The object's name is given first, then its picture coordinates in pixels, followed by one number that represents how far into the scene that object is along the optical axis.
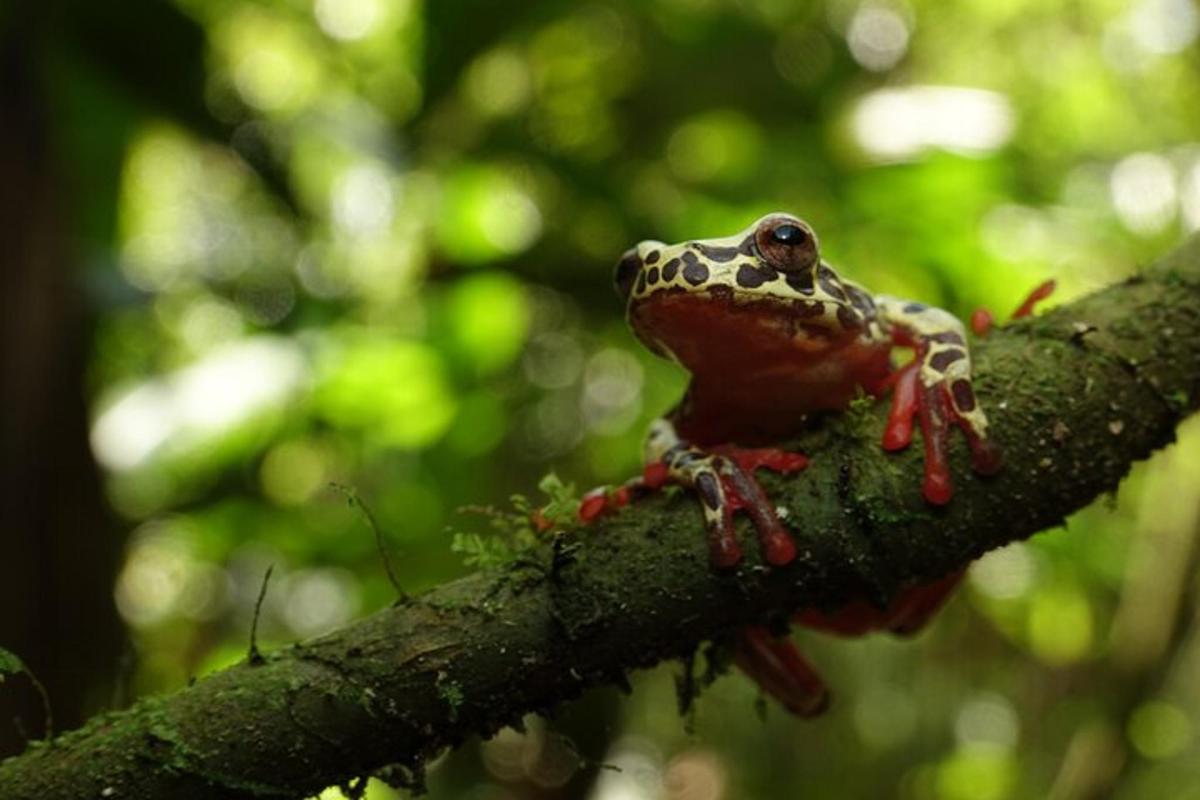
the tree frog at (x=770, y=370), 0.17
